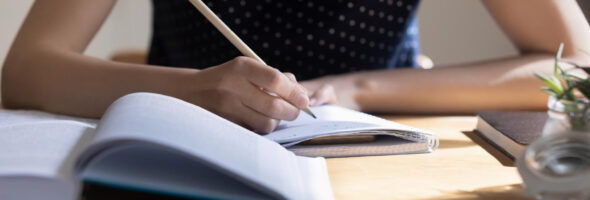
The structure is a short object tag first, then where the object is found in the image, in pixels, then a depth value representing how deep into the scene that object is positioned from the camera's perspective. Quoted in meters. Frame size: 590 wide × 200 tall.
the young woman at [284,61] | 0.78
